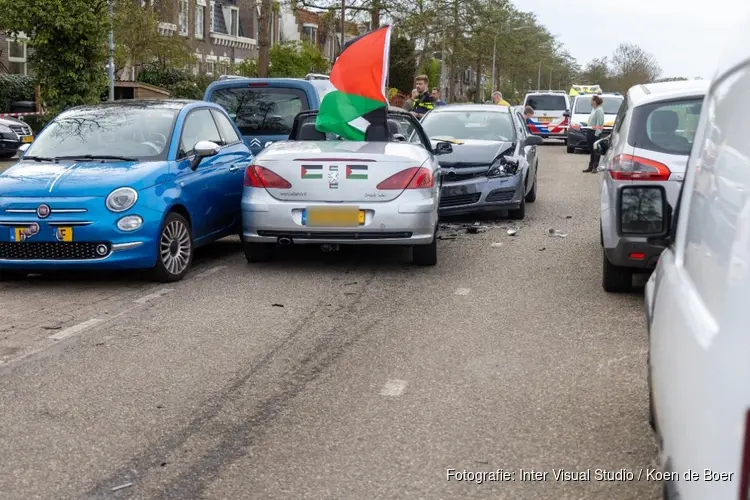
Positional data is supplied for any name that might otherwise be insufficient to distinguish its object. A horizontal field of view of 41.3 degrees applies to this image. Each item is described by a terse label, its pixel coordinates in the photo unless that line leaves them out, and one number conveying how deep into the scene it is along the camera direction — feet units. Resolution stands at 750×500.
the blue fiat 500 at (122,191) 26.58
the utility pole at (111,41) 72.41
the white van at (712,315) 6.42
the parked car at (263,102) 40.24
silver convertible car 28.84
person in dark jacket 66.90
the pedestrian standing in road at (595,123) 75.92
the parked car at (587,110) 96.43
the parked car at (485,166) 40.96
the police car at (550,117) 122.21
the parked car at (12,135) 75.77
